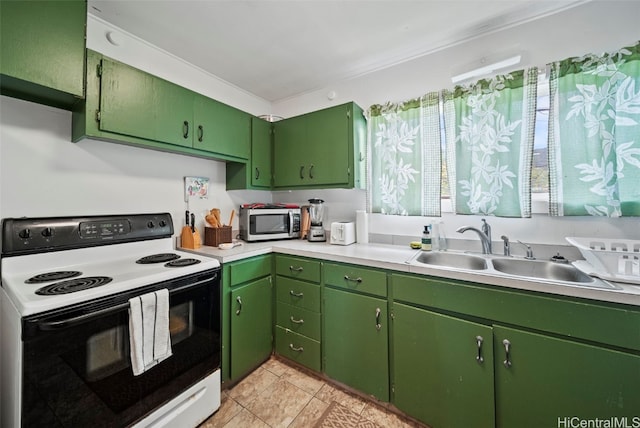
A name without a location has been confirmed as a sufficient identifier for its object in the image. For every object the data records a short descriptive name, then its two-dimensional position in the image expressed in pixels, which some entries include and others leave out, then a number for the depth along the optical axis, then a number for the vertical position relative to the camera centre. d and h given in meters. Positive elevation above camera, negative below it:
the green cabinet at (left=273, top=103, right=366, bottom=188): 2.03 +0.64
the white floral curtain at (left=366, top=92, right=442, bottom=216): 1.87 +0.49
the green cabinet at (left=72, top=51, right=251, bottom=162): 1.35 +0.70
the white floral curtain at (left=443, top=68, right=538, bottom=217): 1.55 +0.50
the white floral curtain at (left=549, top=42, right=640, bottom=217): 1.30 +0.45
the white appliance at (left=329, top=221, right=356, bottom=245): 2.02 -0.14
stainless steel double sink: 1.32 -0.32
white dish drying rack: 1.10 -0.21
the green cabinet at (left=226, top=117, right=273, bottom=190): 2.25 +0.51
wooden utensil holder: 1.98 -0.14
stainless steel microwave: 2.13 -0.04
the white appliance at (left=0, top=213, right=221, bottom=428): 0.90 -0.47
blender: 2.21 -0.03
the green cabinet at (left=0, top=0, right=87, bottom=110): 1.04 +0.80
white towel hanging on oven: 1.09 -0.53
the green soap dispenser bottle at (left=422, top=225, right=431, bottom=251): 1.80 -0.18
